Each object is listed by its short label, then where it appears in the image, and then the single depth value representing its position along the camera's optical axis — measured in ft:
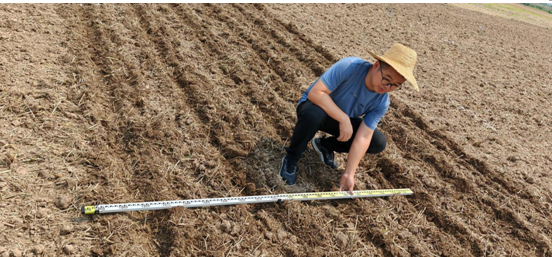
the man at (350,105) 9.48
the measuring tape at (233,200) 9.19
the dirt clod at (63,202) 9.07
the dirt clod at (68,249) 8.20
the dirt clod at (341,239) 9.98
